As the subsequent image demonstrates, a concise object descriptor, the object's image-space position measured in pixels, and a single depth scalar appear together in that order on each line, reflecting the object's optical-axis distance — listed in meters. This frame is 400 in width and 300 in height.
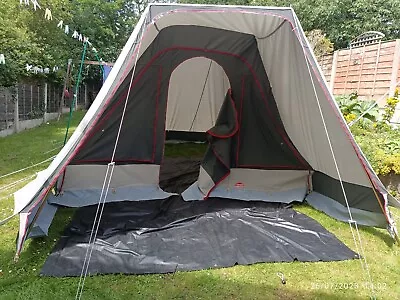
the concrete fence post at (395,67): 5.70
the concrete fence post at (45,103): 9.06
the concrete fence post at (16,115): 7.28
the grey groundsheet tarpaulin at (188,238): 2.30
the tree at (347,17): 13.87
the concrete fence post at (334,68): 8.11
